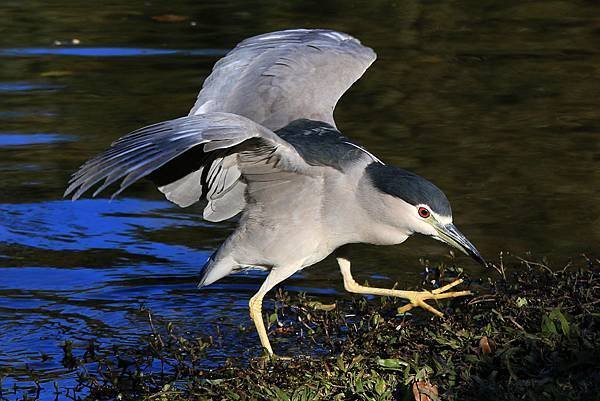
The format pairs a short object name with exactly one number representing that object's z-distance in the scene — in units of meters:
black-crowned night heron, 10.86
